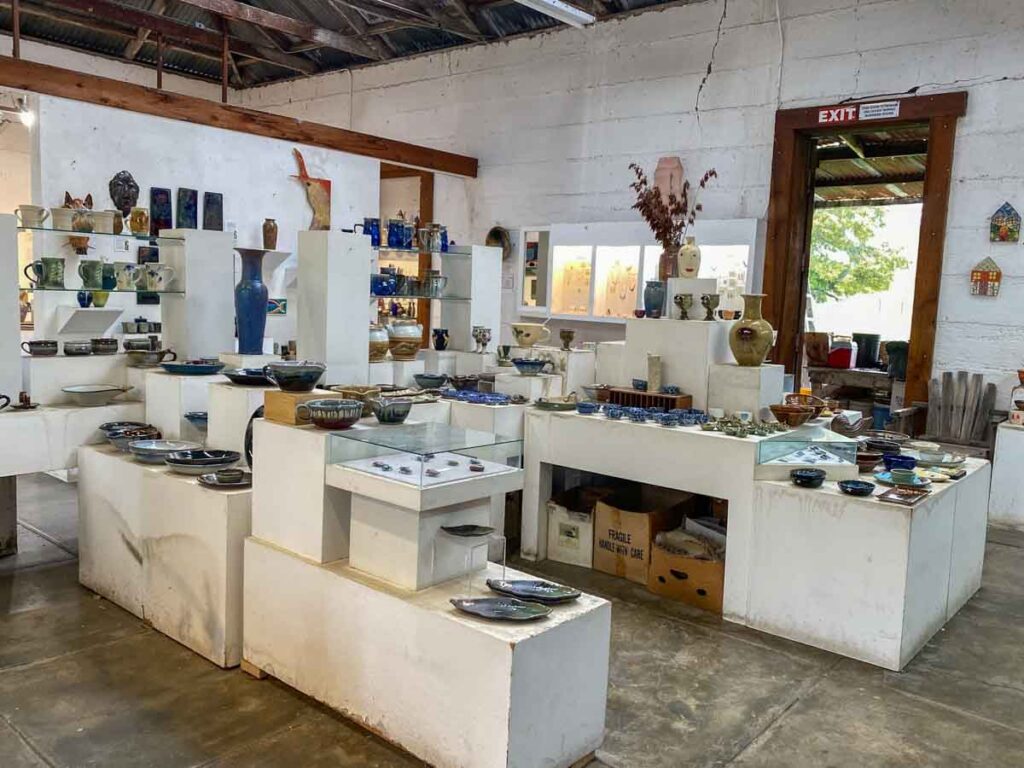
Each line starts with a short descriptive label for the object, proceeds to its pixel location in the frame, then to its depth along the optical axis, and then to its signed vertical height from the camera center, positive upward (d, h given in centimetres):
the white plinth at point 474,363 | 535 -45
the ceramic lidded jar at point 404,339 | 503 -30
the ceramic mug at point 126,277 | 423 +0
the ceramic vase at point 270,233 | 632 +38
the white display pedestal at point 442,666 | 223 -109
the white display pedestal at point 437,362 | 543 -46
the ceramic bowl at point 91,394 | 396 -56
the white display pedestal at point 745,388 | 418 -42
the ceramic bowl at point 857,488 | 329 -70
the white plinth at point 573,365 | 496 -41
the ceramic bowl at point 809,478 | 340 -69
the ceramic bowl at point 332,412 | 279 -42
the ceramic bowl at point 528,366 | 480 -41
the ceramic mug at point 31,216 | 387 +27
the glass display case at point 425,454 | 254 -52
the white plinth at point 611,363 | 479 -38
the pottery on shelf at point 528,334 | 537 -25
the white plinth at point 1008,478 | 508 -99
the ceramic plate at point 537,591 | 245 -88
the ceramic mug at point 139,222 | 434 +29
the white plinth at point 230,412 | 349 -55
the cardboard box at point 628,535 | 401 -115
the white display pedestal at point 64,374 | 394 -48
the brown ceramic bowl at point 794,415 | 396 -51
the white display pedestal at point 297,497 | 276 -71
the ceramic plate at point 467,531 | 259 -74
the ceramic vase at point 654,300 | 476 +0
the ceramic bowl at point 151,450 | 346 -71
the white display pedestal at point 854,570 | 316 -103
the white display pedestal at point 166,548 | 304 -106
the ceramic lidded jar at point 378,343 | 474 -31
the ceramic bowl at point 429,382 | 497 -54
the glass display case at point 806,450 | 356 -62
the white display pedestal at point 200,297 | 429 -8
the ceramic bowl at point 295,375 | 295 -32
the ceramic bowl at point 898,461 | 368 -67
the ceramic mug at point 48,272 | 396 +1
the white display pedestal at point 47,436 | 368 -73
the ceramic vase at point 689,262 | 460 +22
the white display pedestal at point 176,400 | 386 -56
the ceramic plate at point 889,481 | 343 -71
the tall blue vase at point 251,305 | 419 -11
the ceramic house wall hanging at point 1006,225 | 539 +58
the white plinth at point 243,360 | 408 -38
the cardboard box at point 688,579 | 368 -124
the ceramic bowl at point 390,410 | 298 -43
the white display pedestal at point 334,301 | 421 -7
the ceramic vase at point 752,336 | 417 -16
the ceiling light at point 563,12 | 584 +203
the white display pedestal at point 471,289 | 565 +2
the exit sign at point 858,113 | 579 +137
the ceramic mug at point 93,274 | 418 +1
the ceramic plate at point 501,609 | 233 -89
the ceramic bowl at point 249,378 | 356 -40
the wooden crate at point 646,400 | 434 -52
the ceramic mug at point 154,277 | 423 +1
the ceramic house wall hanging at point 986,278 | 548 +24
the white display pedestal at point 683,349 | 436 -25
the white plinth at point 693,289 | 452 +7
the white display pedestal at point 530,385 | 475 -52
